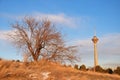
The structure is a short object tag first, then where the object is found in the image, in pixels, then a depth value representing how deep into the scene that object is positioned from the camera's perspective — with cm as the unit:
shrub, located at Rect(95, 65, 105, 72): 3188
